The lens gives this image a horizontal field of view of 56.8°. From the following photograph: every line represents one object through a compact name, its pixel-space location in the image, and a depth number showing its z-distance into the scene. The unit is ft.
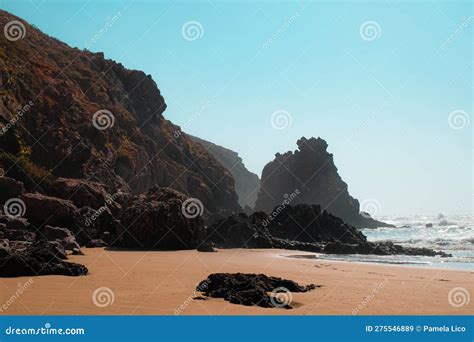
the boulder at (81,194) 98.89
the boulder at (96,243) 76.07
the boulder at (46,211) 81.30
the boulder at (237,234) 110.01
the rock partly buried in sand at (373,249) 109.70
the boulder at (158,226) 82.99
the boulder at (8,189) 83.87
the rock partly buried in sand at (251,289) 29.96
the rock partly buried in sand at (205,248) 84.02
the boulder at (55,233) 65.35
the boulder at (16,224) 68.08
